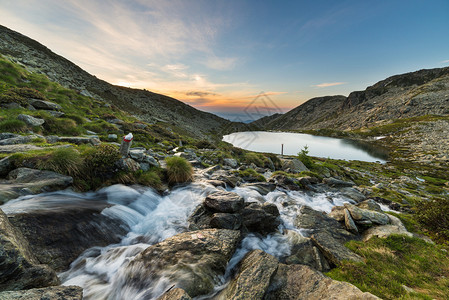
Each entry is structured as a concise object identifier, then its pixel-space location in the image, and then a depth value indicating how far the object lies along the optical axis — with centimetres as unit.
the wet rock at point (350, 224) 823
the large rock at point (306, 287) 383
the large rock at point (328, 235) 599
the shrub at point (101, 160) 856
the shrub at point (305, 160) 2438
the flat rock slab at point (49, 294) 278
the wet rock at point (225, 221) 720
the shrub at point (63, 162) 744
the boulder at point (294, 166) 2221
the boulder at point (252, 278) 413
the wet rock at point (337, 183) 1633
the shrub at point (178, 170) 1159
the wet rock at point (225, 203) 790
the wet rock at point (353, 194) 1363
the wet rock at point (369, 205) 1010
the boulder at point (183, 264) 451
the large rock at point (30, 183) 582
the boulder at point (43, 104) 1650
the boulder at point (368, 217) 845
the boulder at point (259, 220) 793
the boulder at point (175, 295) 363
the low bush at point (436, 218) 762
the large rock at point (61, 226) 481
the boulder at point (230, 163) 1977
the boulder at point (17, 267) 311
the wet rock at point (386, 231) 756
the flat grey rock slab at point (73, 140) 1137
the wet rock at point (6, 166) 677
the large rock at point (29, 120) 1239
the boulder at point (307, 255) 586
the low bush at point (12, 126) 1112
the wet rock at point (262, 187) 1288
